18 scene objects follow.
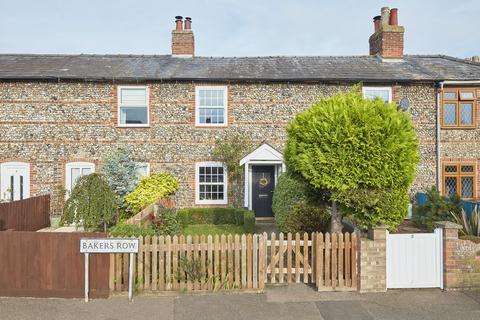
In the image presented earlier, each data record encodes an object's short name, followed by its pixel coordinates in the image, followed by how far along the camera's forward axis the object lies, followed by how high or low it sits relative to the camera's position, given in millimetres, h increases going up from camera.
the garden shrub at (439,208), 8900 -1251
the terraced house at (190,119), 13195 +2116
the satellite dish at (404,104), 12984 +2744
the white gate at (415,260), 6199 -1948
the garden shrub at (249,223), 10695 -2042
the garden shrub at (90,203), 7906 -1036
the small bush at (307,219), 8469 -1518
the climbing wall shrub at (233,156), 13039 +431
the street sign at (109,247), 5684 -1560
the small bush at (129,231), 6638 -1502
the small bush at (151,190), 11859 -1015
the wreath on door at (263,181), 13531 -681
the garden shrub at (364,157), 6258 +199
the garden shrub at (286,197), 9312 -1004
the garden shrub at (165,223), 8443 -1680
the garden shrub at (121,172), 12617 -293
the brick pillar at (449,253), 6125 -1767
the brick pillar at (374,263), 6074 -1958
